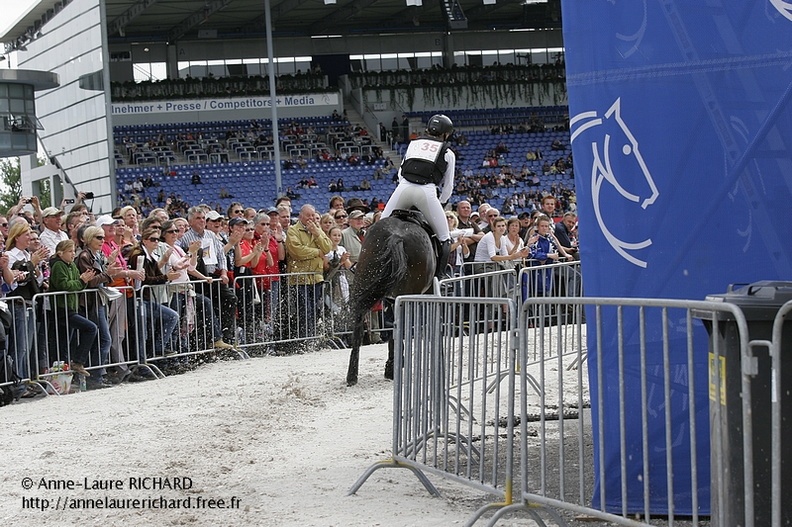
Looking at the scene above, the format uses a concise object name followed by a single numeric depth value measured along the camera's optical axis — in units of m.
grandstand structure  37.91
